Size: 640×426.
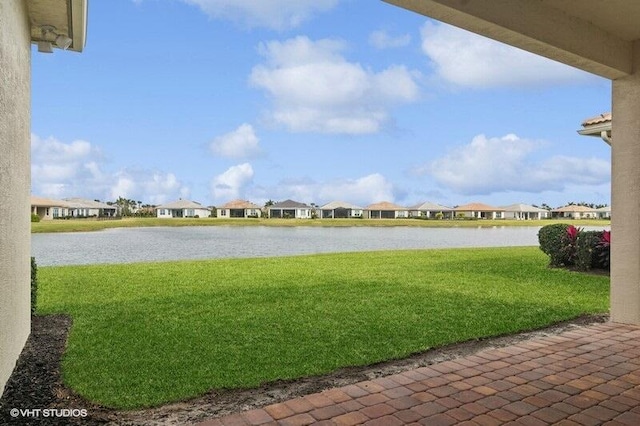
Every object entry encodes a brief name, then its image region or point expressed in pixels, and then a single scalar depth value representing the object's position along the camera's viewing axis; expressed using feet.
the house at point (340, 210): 255.50
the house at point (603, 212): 203.59
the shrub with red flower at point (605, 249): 30.22
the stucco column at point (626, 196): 16.29
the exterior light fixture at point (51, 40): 16.45
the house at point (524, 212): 263.90
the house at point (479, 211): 262.41
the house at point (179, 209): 246.68
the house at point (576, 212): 229.80
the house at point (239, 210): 249.55
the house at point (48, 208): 172.55
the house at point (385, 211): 259.60
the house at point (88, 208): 213.46
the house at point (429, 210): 266.77
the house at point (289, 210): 259.25
